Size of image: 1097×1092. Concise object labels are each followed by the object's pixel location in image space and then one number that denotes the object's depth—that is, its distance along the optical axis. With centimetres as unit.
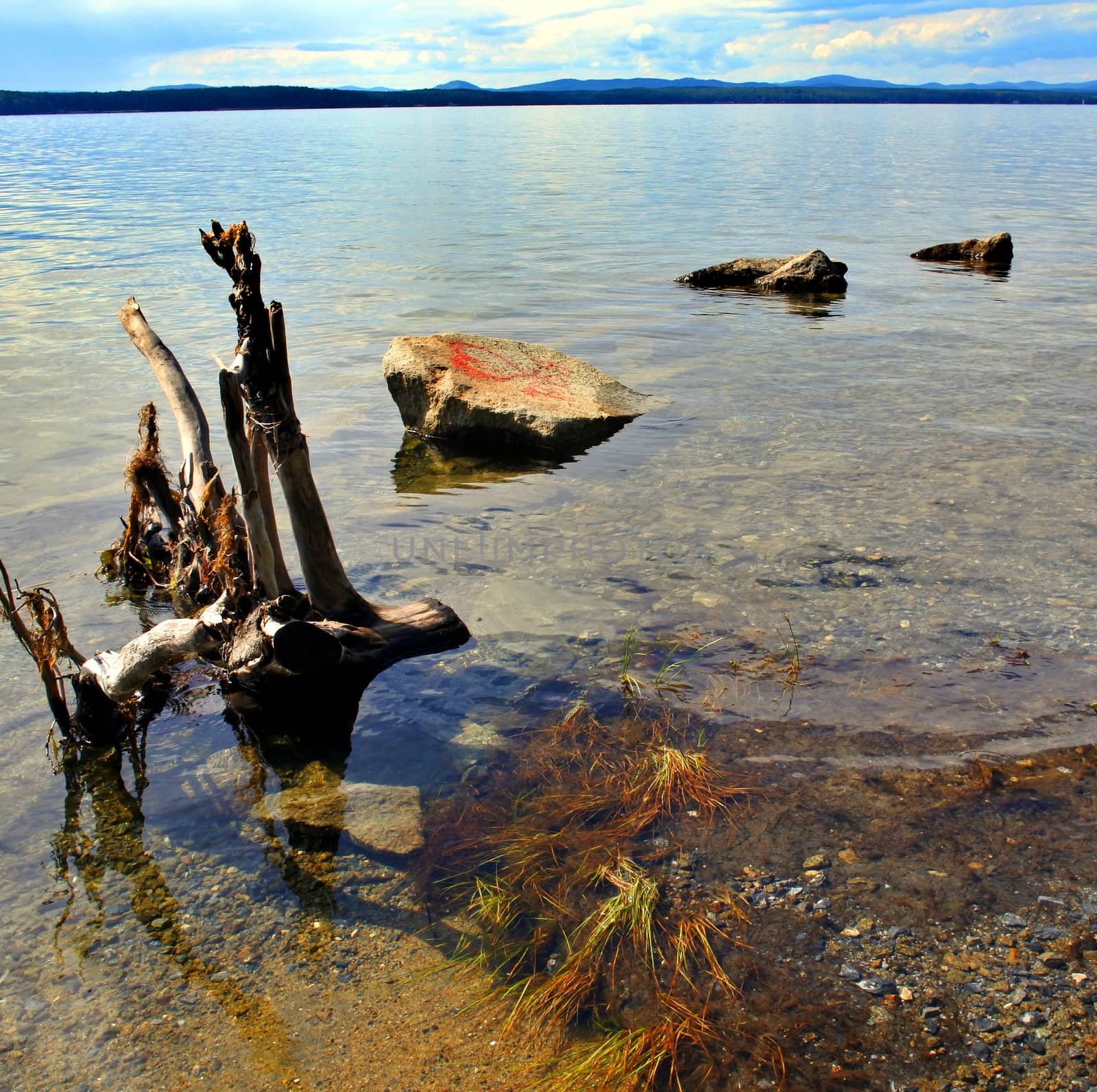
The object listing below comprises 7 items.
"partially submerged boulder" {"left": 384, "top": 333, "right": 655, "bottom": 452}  898
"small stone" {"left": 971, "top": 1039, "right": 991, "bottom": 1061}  297
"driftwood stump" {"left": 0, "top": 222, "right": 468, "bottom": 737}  450
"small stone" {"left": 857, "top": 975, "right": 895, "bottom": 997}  321
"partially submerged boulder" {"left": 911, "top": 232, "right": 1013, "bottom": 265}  1988
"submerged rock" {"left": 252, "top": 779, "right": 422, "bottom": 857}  404
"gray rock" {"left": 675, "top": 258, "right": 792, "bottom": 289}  1803
